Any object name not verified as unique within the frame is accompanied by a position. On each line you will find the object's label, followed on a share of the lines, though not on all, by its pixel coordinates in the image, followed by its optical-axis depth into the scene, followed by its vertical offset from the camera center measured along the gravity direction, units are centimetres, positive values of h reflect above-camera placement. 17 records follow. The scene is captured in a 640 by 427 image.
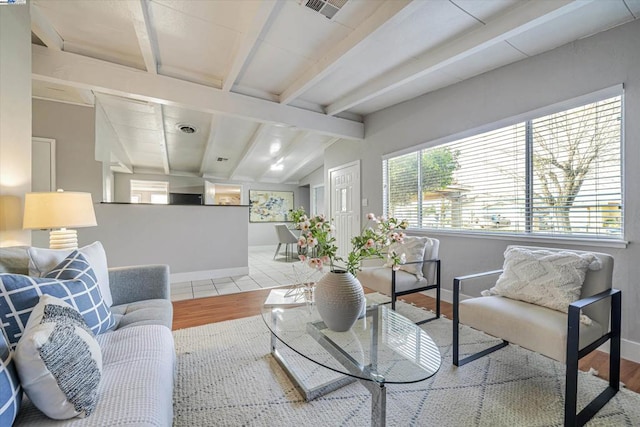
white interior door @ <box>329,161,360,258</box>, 464 +21
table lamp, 183 +1
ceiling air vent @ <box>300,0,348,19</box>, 200 +158
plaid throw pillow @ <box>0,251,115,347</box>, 93 -33
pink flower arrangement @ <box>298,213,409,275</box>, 150 -17
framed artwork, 806 +25
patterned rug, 133 -102
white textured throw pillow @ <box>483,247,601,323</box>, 161 -41
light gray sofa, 81 -60
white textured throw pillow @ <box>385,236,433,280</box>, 265 -38
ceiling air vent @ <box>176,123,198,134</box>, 457 +149
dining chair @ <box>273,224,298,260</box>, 595 -49
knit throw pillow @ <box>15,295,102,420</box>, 75 -46
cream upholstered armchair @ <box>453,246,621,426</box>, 134 -59
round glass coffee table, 110 -66
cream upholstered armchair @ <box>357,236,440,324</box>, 246 -59
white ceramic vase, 143 -47
